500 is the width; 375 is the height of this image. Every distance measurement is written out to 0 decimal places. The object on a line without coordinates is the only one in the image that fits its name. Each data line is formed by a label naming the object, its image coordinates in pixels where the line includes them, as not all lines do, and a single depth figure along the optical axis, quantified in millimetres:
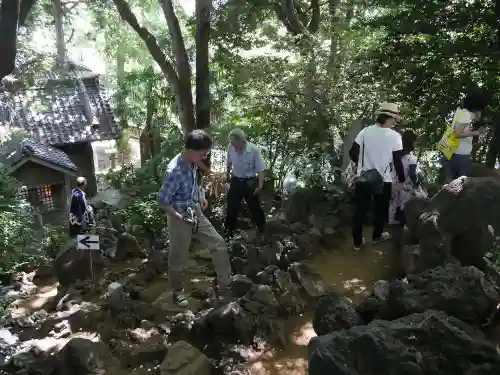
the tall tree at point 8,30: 4789
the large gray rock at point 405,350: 2504
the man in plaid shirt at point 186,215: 4230
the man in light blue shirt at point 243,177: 5859
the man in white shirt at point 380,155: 4918
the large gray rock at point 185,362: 3324
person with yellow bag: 4992
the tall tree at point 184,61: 8742
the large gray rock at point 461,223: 4113
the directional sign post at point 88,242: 4906
